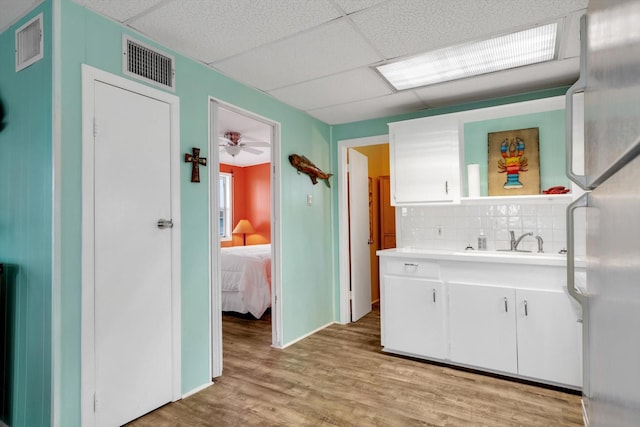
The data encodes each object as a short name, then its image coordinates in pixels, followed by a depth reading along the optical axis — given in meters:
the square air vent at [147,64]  2.10
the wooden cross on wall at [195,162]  2.45
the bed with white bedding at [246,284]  4.27
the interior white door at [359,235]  4.25
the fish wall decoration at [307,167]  3.54
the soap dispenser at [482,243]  3.30
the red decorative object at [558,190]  2.88
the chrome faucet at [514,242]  3.09
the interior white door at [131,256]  1.95
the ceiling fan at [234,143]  4.80
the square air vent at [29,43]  1.87
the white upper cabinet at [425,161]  3.18
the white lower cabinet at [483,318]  2.46
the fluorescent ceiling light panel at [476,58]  2.31
